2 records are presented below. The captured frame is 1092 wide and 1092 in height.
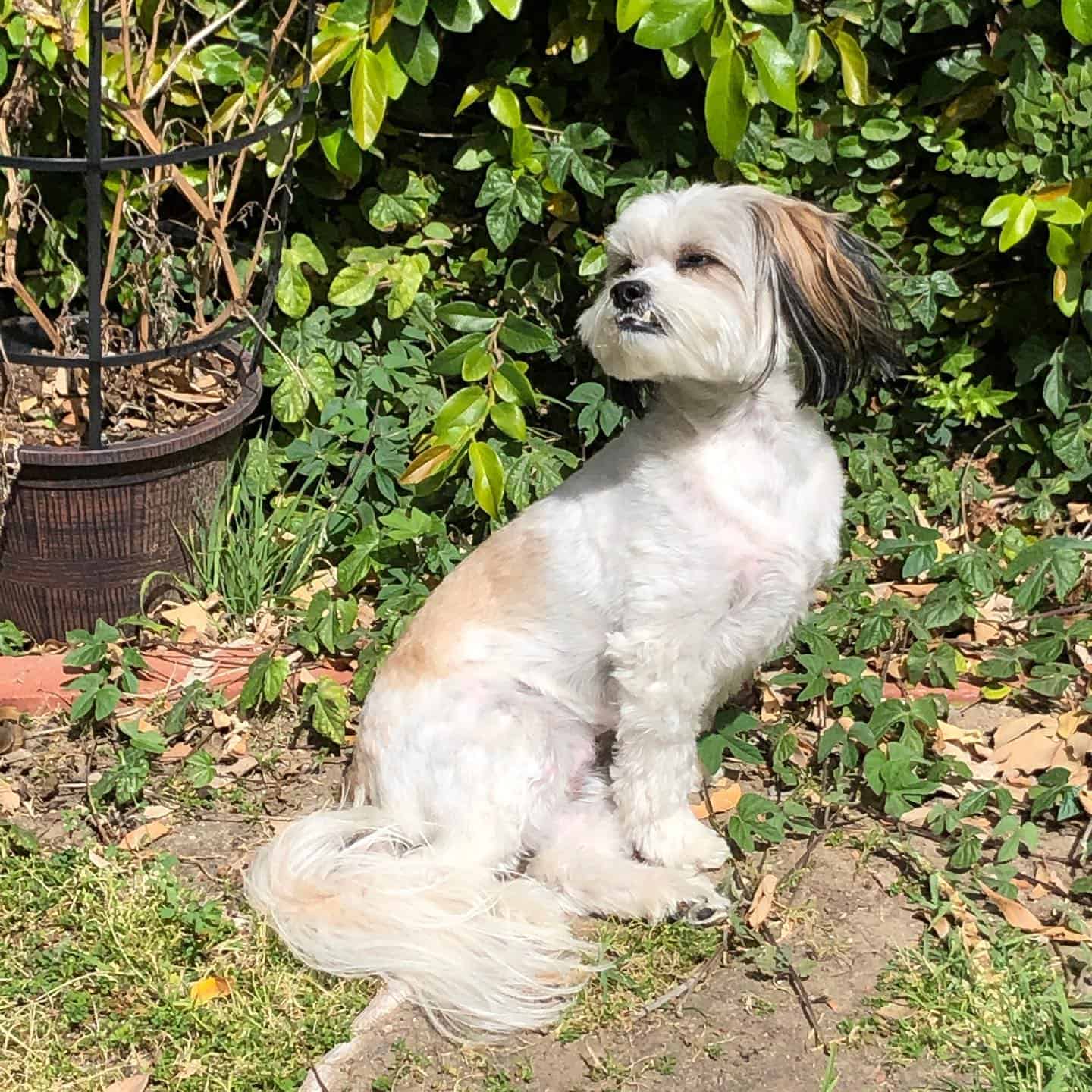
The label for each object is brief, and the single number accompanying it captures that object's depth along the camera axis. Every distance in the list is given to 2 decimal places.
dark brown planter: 3.65
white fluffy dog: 2.80
